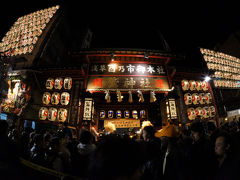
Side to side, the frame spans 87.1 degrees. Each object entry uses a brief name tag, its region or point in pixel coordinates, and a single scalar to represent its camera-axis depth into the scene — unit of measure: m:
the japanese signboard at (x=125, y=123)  15.95
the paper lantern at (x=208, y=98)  15.55
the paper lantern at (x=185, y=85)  14.95
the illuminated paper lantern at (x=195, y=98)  14.85
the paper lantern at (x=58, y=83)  14.06
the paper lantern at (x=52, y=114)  13.01
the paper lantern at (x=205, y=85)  15.86
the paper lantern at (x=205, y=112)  14.77
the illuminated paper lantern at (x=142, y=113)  16.52
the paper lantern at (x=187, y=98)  14.57
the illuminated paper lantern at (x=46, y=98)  13.43
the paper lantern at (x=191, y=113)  14.07
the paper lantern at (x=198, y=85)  15.49
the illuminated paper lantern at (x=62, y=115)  13.02
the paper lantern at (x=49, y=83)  14.06
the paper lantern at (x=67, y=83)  14.06
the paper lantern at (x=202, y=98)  15.19
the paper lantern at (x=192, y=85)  15.18
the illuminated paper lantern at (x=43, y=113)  12.91
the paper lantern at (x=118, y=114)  16.45
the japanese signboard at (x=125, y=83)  12.39
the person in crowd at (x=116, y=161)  0.88
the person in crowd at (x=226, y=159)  1.77
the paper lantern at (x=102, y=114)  16.41
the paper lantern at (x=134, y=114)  16.43
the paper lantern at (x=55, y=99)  13.52
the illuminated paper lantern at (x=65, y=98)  13.54
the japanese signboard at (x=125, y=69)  13.03
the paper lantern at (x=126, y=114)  16.49
